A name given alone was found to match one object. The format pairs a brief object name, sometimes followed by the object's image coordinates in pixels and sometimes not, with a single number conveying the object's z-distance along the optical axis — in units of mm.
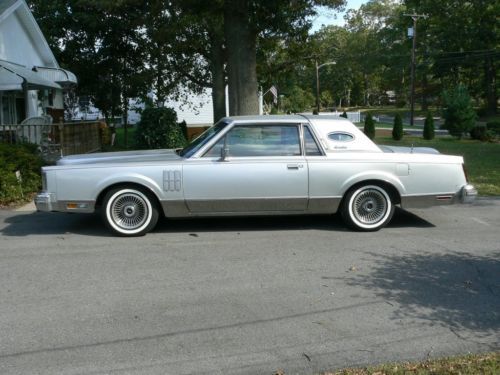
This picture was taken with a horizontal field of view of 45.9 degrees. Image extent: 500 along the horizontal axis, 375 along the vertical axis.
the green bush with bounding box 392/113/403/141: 26391
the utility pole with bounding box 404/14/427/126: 51000
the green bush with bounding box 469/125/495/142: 25875
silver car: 7316
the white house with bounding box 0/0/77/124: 17555
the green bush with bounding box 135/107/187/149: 15586
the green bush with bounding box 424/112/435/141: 26216
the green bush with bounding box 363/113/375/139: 27784
